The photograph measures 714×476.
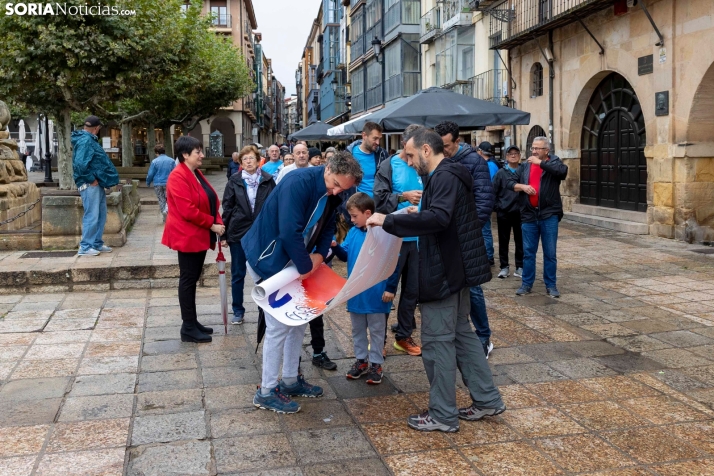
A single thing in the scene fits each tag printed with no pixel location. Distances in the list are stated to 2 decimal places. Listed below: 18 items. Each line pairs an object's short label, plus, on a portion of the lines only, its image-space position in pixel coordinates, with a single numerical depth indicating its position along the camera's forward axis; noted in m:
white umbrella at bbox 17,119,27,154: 38.88
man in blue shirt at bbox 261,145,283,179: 10.87
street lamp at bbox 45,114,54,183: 26.93
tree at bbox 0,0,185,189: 16.58
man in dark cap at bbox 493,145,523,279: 9.23
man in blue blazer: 4.35
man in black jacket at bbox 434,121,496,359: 5.64
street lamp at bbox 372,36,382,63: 26.22
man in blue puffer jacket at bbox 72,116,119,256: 9.30
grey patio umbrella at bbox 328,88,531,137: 10.18
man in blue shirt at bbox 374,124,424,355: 5.69
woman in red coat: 6.12
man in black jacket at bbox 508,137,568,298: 7.72
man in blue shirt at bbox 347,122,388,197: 6.57
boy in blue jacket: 5.04
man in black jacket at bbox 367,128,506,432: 4.11
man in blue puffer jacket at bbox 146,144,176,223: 13.55
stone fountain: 10.10
